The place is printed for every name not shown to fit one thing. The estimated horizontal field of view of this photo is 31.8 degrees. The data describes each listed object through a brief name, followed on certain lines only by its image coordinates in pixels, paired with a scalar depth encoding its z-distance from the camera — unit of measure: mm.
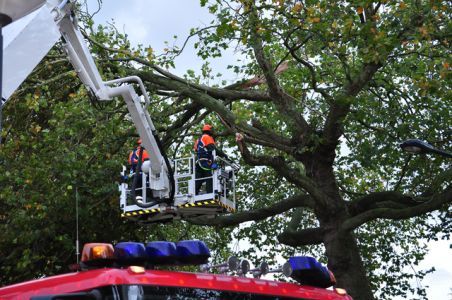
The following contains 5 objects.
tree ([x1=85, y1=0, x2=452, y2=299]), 16203
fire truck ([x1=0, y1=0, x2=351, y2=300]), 6227
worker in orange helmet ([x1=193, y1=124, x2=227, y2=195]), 16188
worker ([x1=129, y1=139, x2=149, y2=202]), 15188
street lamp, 12734
